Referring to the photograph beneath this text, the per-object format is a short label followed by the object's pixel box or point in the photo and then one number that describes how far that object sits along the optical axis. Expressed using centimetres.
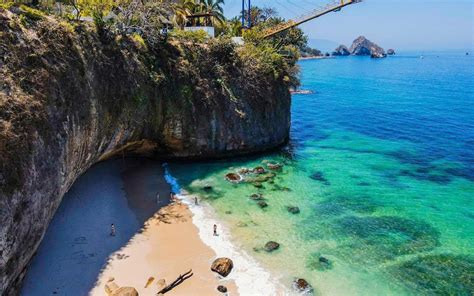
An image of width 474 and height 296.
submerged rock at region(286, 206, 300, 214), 2720
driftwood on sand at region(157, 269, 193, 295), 1868
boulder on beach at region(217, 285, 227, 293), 1906
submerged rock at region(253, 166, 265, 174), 3406
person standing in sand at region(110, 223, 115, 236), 2288
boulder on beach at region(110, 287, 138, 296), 1780
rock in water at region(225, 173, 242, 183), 3200
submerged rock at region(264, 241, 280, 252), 2269
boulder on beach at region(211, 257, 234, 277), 2025
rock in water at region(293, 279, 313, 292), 1948
